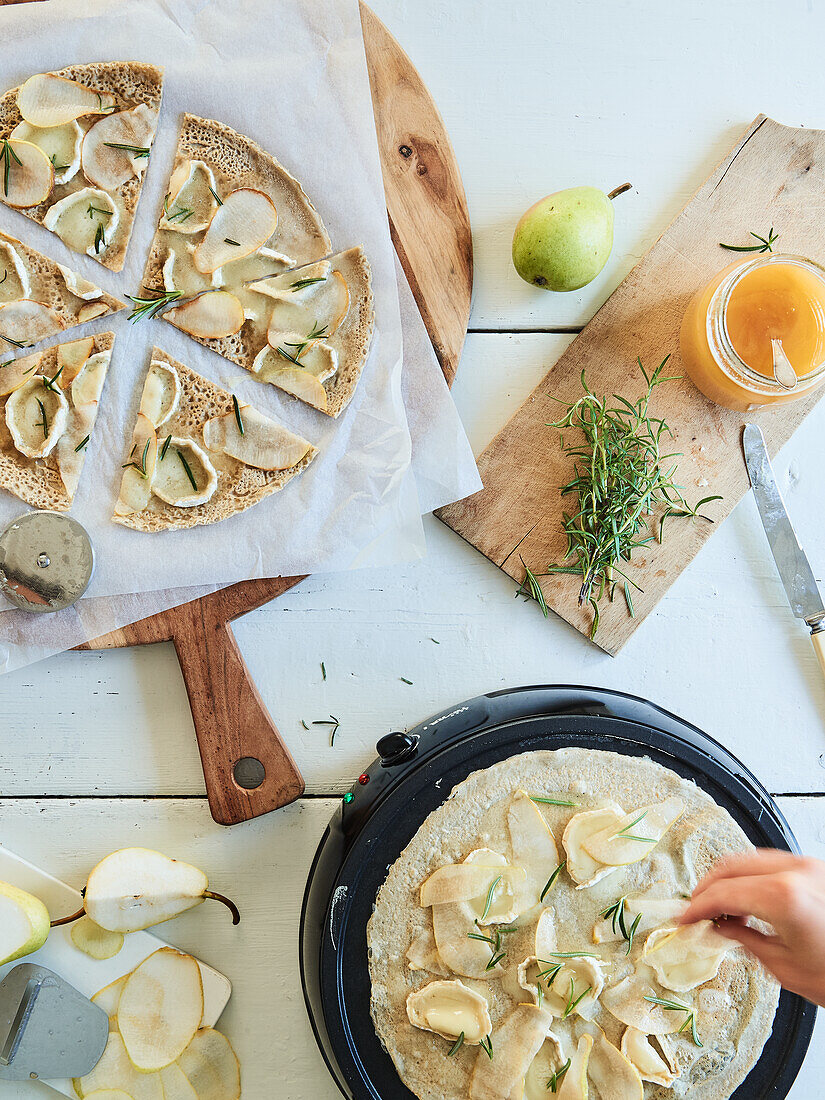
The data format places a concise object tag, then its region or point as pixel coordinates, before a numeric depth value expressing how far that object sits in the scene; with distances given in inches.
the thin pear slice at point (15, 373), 34.0
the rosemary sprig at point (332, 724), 34.9
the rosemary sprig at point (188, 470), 34.2
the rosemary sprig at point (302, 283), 34.1
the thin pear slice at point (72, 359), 34.1
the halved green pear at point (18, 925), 32.8
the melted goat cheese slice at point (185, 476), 34.2
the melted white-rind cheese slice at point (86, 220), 34.1
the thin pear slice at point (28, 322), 34.0
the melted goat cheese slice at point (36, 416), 33.9
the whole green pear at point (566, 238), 33.0
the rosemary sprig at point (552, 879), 31.9
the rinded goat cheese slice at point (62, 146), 33.9
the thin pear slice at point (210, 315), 34.2
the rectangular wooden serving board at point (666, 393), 34.5
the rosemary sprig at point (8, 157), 33.5
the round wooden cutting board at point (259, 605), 33.9
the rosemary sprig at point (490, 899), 31.6
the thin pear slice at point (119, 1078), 33.7
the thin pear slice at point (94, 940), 33.8
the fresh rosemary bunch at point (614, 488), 33.7
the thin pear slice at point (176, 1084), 33.9
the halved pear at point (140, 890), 33.5
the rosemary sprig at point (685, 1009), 31.7
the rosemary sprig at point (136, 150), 34.0
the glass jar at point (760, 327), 33.0
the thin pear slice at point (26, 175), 33.6
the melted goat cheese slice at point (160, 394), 34.1
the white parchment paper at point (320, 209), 33.5
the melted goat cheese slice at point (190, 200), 34.1
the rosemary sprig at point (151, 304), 34.0
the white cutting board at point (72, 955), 33.9
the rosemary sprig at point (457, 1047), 31.6
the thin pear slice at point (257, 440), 34.2
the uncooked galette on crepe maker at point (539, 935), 31.9
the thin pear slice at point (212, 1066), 34.2
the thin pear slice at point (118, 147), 33.9
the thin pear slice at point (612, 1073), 31.8
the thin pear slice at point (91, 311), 34.2
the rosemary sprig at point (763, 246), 33.7
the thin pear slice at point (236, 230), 34.1
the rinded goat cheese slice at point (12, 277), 33.9
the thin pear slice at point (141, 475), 34.0
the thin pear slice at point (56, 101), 33.4
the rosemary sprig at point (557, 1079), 31.7
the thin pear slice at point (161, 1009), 33.7
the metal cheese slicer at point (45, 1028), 32.7
